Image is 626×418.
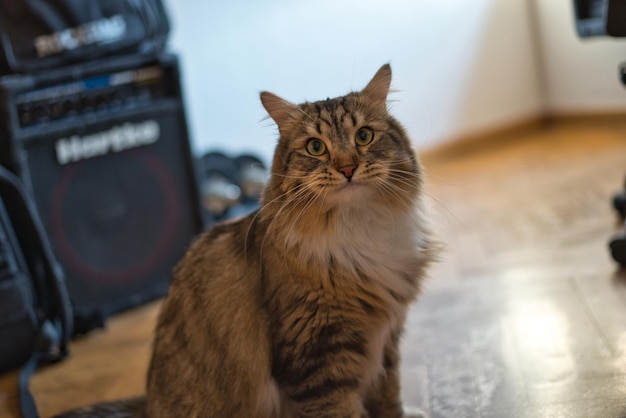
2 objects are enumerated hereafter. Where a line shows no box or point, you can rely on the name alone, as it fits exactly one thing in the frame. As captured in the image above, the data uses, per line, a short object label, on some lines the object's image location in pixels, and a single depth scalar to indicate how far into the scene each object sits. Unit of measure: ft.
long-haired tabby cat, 4.14
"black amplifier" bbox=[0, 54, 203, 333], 6.82
